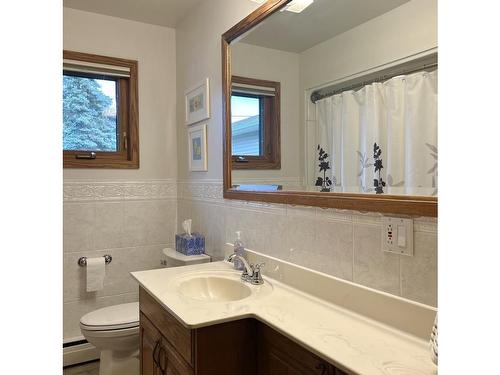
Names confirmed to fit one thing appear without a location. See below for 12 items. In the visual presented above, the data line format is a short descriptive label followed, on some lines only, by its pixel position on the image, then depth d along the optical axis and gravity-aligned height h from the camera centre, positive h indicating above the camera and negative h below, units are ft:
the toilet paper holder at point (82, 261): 8.54 -1.73
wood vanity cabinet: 4.08 -1.91
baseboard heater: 8.35 -3.78
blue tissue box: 7.98 -1.29
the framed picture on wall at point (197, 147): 7.95 +0.80
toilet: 6.84 -2.78
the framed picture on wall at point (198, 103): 7.83 +1.78
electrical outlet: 3.73 -0.55
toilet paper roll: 8.44 -2.01
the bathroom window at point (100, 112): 8.66 +1.75
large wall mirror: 3.72 +1.00
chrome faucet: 5.56 -1.36
